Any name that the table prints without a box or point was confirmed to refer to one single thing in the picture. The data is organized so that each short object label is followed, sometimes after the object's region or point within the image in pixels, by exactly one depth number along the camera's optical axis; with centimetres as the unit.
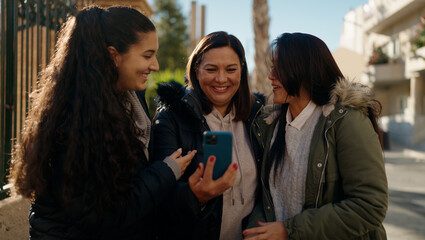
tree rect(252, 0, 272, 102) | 919
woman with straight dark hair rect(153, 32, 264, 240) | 218
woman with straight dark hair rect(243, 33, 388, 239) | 191
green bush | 748
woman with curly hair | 162
